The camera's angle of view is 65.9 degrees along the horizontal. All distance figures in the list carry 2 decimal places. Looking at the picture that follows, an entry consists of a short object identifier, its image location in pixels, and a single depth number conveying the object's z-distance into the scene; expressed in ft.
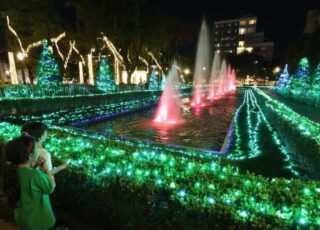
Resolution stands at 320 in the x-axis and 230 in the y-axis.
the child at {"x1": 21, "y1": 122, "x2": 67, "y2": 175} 9.95
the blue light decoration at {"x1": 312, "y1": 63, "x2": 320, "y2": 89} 83.70
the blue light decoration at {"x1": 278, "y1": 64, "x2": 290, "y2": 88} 150.12
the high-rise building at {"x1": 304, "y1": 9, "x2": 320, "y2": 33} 193.01
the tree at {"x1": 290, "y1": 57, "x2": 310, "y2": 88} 102.63
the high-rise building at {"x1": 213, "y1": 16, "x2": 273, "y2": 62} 401.29
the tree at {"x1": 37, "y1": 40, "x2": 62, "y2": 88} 67.00
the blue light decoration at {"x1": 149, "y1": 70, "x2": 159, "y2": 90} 132.89
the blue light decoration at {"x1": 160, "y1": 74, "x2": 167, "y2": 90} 143.95
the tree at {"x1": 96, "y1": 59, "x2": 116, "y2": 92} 91.25
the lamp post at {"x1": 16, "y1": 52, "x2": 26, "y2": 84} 88.52
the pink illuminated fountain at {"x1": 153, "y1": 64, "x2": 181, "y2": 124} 48.94
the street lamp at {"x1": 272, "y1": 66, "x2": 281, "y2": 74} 281.97
